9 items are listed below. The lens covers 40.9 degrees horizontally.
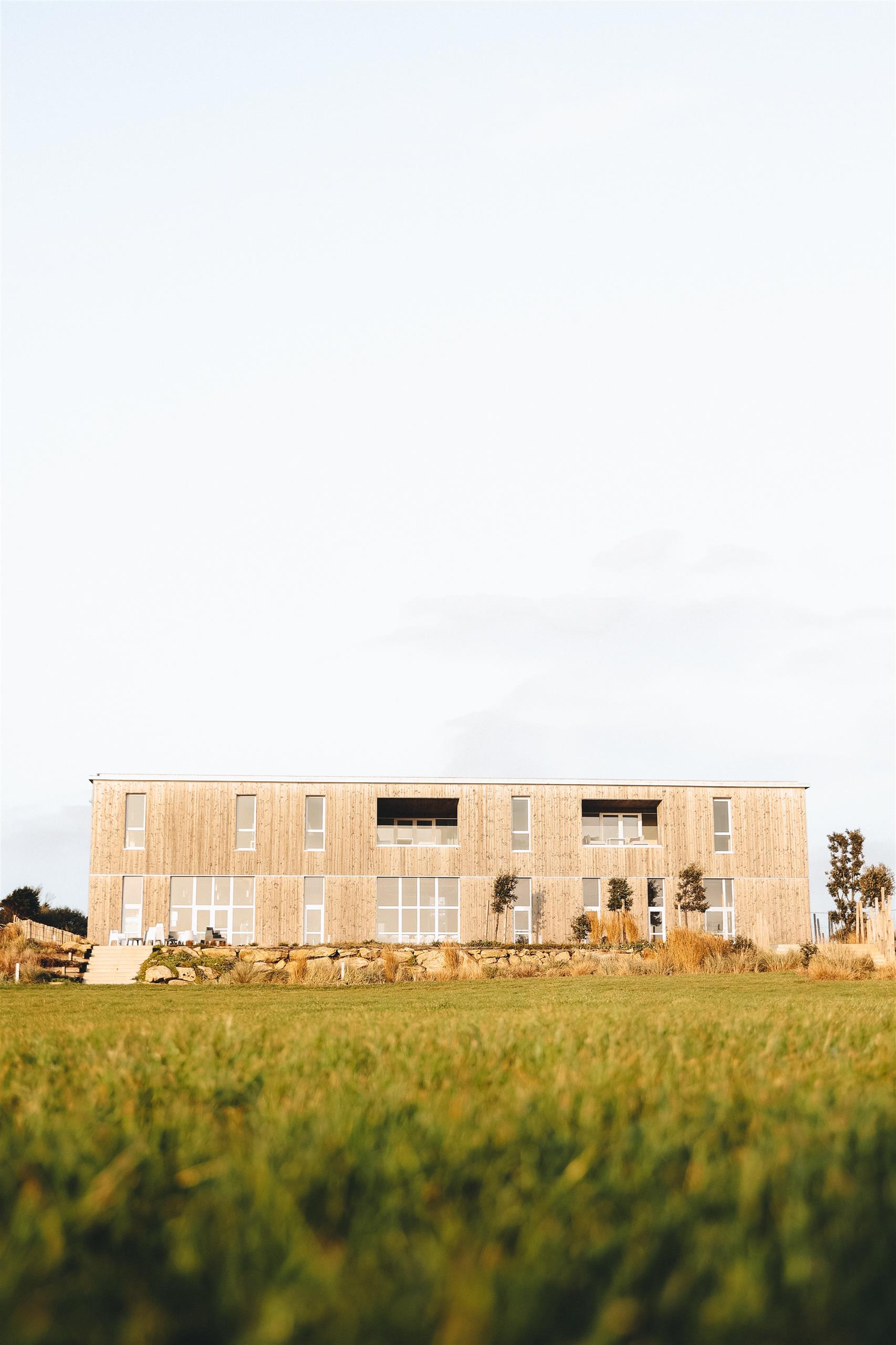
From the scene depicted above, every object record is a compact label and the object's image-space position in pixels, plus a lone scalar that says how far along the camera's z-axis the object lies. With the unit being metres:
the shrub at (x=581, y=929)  43.88
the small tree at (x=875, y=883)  40.22
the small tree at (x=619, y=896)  43.81
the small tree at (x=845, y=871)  42.84
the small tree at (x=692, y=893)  44.22
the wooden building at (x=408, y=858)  45.44
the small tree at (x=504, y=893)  44.00
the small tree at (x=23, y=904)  43.34
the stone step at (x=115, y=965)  32.22
